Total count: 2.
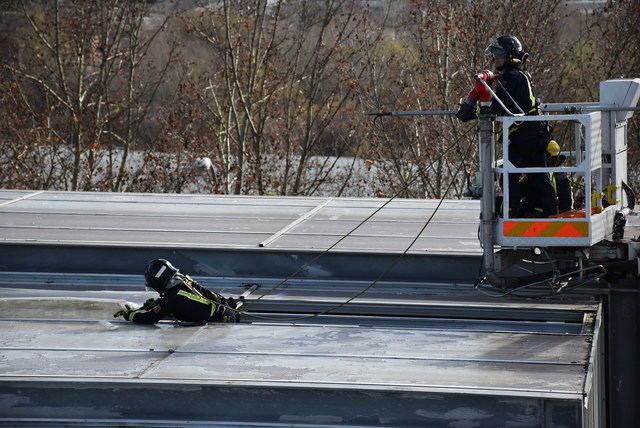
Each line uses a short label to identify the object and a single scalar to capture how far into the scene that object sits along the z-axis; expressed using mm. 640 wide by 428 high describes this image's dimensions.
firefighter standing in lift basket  17484
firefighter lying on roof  17359
